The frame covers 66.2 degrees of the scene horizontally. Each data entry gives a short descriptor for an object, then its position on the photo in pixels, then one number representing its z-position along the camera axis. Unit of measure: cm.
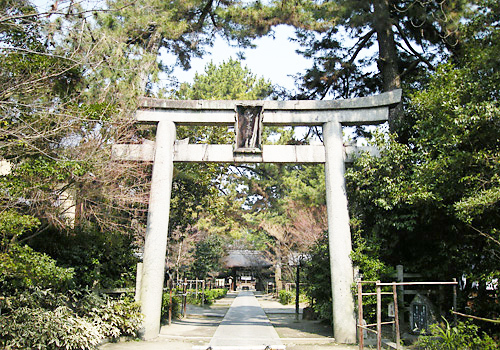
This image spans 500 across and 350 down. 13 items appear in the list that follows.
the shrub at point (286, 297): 2212
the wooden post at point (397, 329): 696
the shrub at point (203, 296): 2158
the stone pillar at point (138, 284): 897
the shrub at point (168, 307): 1230
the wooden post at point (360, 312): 689
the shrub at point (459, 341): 597
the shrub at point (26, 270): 597
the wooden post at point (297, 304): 1370
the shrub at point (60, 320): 637
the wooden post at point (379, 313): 633
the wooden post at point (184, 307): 1454
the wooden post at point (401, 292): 889
